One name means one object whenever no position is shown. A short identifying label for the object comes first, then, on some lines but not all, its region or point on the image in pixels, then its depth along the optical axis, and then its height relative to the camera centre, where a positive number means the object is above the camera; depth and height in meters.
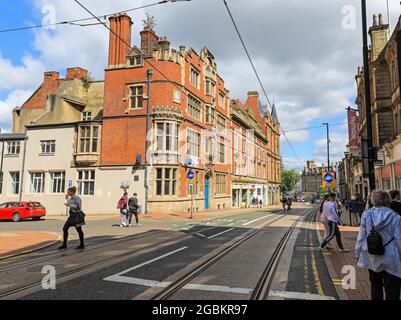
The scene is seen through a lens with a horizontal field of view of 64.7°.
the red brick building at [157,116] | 25.58 +6.44
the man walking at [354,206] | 17.52 -0.67
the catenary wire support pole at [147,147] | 24.72 +3.66
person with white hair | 3.72 -0.63
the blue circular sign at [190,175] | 22.38 +1.26
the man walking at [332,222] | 9.08 -0.80
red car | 21.64 -1.30
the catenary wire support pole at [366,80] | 8.47 +3.14
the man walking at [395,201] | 6.09 -0.14
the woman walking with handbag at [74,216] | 9.49 -0.72
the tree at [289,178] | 106.19 +5.18
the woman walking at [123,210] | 16.05 -0.88
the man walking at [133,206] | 16.23 -0.69
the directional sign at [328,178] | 18.90 +0.95
